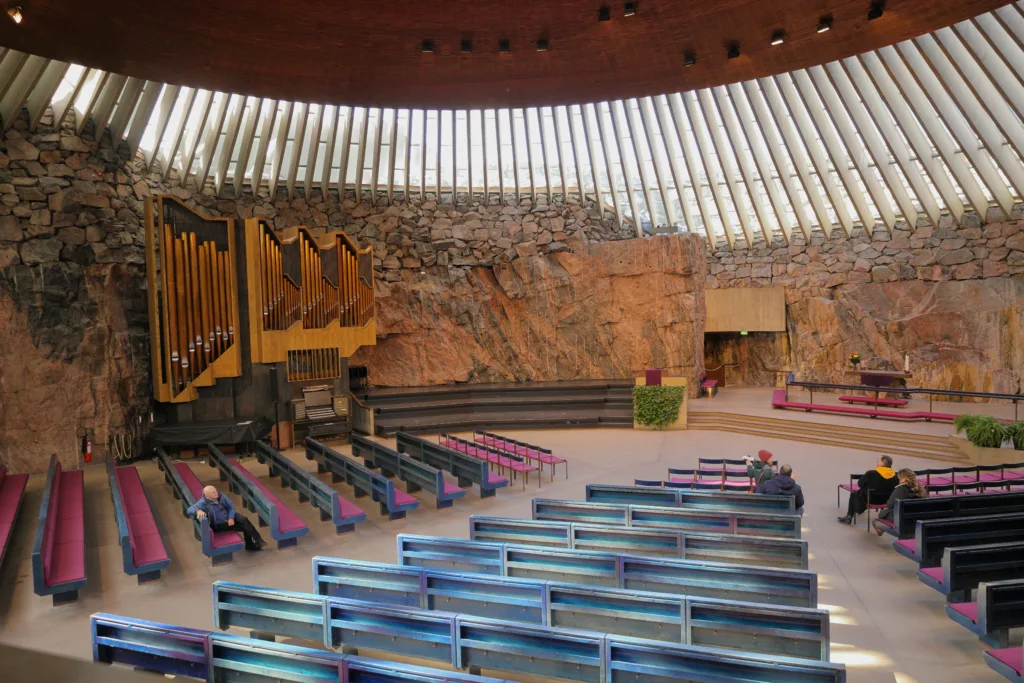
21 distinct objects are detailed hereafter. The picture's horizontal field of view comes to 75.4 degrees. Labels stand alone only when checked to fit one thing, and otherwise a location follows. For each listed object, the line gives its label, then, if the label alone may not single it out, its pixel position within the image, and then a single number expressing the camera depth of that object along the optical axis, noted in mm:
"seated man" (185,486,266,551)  6027
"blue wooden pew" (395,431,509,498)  7852
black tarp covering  10164
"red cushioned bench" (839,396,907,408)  12697
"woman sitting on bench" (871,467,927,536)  5980
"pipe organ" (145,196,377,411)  10141
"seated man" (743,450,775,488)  6951
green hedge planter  12367
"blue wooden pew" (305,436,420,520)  7047
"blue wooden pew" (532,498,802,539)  5418
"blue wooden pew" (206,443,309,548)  6168
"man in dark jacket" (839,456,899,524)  6512
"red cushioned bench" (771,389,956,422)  11684
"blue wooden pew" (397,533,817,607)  4035
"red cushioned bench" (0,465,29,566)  5977
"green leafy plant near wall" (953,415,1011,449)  9242
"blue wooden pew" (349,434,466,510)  7418
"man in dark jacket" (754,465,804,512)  6332
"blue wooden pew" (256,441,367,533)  6539
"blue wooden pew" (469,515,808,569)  4684
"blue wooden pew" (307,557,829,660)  3471
